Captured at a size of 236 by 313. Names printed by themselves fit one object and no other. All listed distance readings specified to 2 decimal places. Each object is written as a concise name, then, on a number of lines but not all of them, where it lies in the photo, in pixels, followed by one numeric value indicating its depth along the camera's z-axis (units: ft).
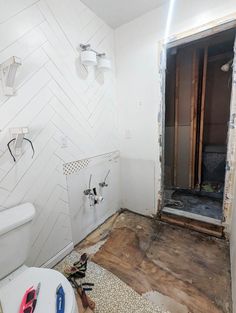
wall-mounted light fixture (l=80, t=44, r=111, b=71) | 5.14
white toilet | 2.82
